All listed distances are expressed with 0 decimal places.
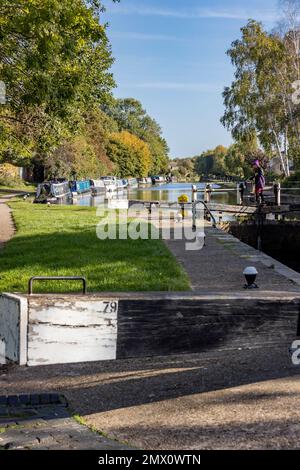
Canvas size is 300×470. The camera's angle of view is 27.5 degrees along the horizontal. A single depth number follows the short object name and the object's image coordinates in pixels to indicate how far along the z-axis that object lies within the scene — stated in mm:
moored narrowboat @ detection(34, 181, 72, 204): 37716
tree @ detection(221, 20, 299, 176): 49500
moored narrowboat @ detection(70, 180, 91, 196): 49250
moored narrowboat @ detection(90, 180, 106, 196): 53188
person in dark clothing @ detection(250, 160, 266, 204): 25078
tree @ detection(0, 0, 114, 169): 10898
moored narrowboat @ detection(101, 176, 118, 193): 55603
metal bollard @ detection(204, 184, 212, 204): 28044
